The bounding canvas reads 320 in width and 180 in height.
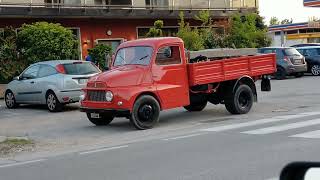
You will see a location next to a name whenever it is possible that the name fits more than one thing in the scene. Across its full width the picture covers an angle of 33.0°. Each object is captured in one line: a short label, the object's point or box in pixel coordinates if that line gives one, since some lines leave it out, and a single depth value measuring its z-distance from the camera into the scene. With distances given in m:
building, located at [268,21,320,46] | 71.44
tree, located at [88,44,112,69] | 27.58
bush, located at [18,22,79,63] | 23.94
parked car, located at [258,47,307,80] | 26.34
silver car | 16.41
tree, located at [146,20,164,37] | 30.47
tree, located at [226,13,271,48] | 33.62
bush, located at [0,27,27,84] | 23.64
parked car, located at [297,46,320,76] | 27.59
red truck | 12.09
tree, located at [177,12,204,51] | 30.19
